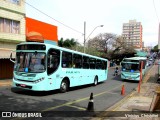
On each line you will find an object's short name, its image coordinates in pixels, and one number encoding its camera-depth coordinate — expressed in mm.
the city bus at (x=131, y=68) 25328
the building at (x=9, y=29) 20891
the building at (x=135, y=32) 131550
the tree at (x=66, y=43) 59625
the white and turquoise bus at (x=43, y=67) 11945
